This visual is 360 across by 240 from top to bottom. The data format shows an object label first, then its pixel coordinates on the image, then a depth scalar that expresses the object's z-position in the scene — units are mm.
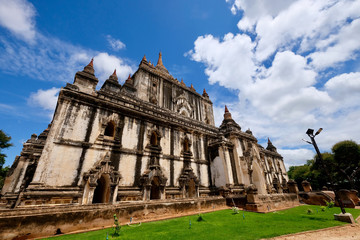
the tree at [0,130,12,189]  27875
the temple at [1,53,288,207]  9508
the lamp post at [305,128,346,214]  10239
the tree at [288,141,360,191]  29750
